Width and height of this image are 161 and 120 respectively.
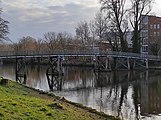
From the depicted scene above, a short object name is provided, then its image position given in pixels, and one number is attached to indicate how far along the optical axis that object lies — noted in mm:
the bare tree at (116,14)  64250
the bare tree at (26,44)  98125
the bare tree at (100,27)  79850
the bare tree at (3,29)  53819
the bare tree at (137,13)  64125
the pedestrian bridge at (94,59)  47344
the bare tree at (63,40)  91238
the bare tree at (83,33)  92962
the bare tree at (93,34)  88625
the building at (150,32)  77912
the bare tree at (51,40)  93288
